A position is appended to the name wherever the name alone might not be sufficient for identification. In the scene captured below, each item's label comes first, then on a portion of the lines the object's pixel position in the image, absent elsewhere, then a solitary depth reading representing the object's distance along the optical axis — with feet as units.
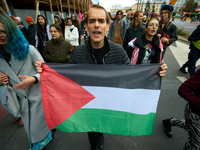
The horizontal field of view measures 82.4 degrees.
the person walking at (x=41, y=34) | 13.30
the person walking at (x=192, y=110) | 4.29
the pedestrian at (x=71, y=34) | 15.64
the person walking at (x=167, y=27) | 11.09
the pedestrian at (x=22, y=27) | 15.59
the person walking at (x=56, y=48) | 9.25
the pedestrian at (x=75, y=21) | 20.83
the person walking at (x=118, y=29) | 16.16
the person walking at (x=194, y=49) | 11.22
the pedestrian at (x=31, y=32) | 14.29
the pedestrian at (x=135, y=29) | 12.84
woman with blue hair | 4.24
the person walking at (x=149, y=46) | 7.69
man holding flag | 4.26
